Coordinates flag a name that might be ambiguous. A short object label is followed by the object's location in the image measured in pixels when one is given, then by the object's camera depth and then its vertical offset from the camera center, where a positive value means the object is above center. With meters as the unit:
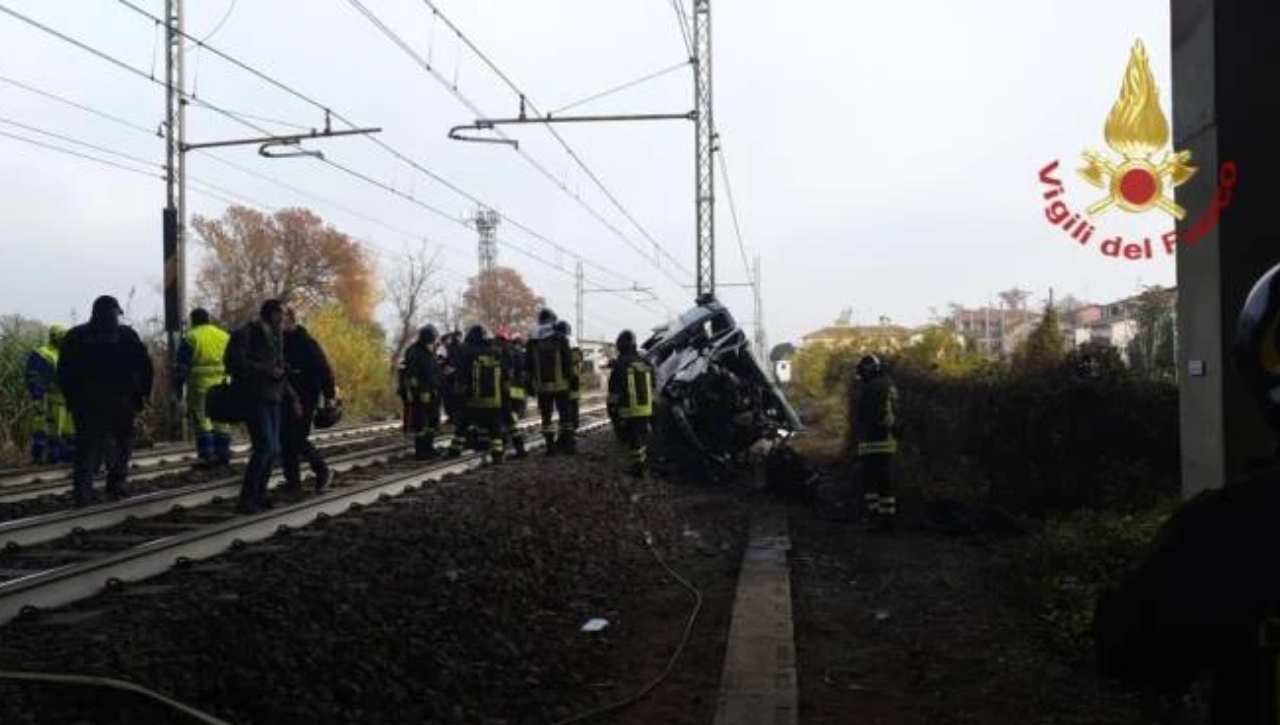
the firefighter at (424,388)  15.68 -0.20
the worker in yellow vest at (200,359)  13.27 +0.21
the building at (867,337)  25.97 +1.00
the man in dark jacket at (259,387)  9.68 -0.10
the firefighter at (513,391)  16.17 -0.27
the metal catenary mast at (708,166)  24.86 +4.79
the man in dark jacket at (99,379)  9.97 -0.02
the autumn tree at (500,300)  81.62 +5.94
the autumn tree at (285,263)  62.38 +6.73
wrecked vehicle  15.09 -0.34
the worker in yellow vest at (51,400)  14.57 -0.32
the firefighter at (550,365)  15.48 +0.12
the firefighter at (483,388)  14.53 -0.19
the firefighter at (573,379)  15.45 -0.09
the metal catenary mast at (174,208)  22.05 +3.52
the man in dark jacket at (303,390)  11.23 -0.15
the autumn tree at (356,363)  35.03 +0.40
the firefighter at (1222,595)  1.79 -0.39
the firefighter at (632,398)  13.99 -0.33
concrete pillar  7.53 +1.34
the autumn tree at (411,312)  60.34 +3.55
